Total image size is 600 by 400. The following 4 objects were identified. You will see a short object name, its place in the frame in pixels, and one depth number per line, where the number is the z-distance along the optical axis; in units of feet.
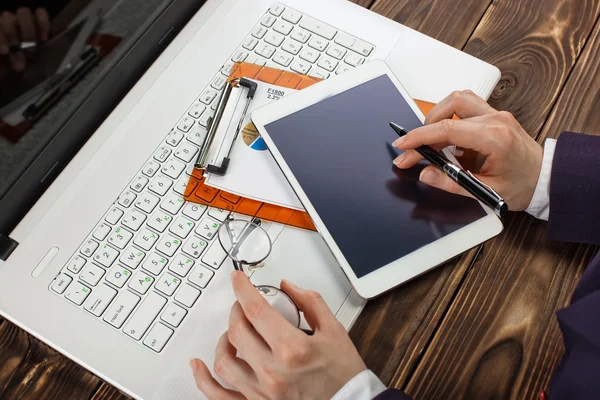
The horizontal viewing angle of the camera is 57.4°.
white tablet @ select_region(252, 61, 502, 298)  1.97
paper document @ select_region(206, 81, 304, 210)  2.14
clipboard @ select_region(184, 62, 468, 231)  2.12
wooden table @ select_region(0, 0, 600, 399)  1.99
